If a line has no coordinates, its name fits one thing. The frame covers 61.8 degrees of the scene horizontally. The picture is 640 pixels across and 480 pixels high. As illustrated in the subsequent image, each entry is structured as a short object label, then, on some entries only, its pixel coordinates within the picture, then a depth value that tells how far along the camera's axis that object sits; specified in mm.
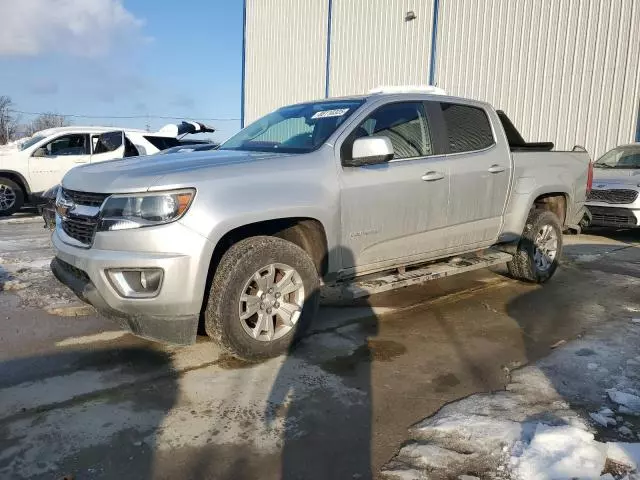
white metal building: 11664
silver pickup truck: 3172
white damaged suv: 10859
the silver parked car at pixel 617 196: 8984
